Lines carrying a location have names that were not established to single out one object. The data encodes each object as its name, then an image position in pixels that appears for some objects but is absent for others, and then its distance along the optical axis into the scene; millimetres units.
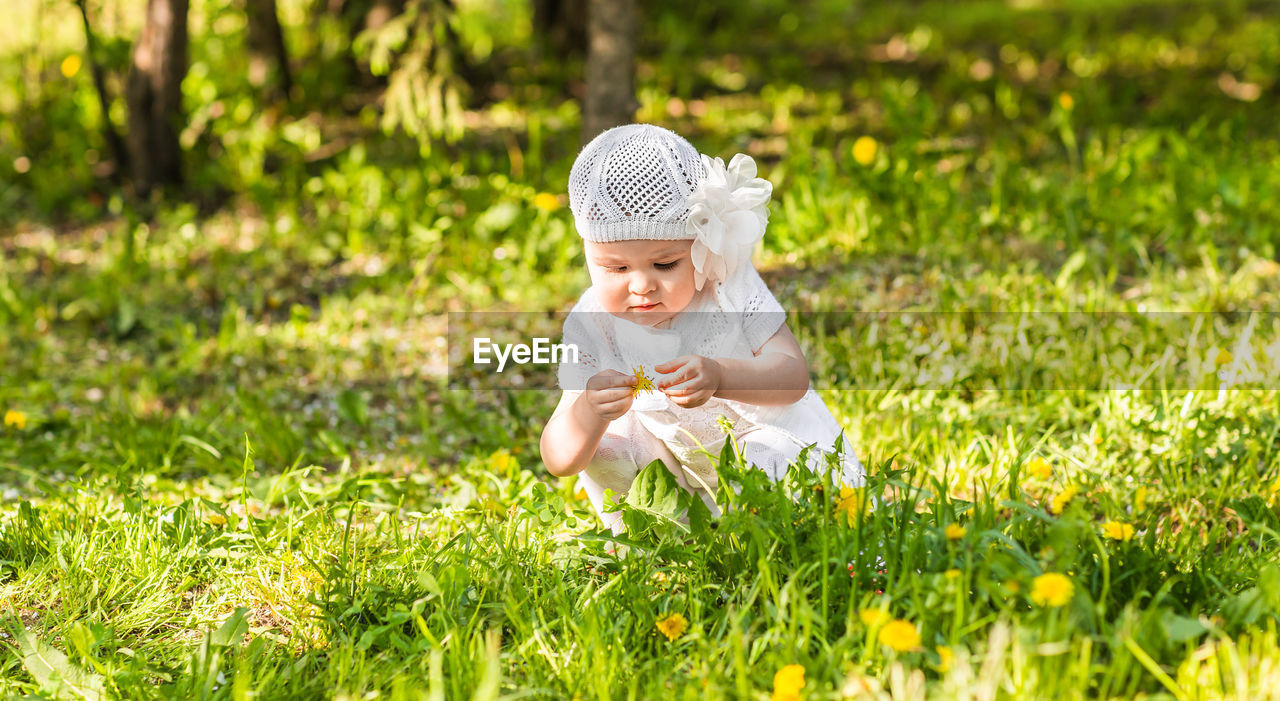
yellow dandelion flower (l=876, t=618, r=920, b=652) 1532
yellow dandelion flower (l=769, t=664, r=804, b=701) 1627
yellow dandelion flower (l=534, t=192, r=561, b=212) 4223
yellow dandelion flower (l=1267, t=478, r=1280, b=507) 2398
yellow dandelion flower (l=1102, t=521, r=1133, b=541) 2010
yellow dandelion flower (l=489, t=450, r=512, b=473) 2756
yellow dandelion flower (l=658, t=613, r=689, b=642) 1892
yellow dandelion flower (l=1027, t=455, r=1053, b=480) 2385
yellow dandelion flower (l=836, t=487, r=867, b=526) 1982
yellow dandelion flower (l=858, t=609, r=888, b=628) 1617
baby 2014
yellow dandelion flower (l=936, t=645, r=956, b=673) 1604
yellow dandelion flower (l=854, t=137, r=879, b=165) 4129
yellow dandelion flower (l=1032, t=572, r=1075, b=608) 1554
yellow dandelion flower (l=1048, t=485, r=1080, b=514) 2230
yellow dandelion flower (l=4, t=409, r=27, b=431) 3188
